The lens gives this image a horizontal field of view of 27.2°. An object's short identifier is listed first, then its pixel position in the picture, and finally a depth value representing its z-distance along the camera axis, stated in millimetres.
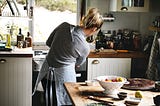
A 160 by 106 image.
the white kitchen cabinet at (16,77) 4031
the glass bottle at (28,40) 4489
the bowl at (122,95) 2353
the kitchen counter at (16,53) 4000
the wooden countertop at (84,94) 2264
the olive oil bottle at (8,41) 4364
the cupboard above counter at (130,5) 4574
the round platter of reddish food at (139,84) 2646
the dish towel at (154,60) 4230
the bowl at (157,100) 2098
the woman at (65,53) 3039
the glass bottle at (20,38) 4475
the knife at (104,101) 2209
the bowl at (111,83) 2396
